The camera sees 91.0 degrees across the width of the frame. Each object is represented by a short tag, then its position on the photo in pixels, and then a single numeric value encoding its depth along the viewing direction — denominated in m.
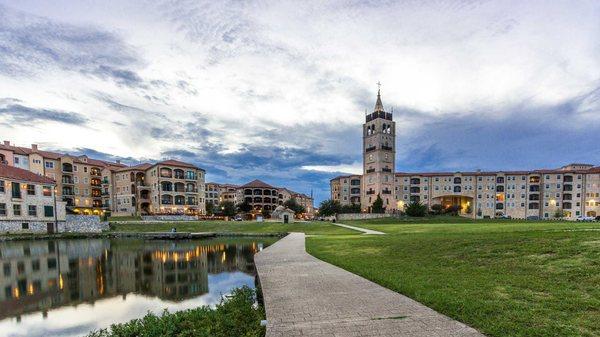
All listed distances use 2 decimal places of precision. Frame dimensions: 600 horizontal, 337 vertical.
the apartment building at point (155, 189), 75.81
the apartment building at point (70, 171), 68.81
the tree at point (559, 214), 76.19
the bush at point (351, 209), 78.69
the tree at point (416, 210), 67.50
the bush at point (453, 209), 79.69
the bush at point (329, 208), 80.75
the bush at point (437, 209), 77.59
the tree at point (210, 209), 96.81
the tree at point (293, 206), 104.06
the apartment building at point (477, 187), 77.25
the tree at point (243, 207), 104.38
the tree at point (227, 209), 87.62
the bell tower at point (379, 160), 81.00
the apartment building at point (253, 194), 111.19
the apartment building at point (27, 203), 46.53
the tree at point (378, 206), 74.81
